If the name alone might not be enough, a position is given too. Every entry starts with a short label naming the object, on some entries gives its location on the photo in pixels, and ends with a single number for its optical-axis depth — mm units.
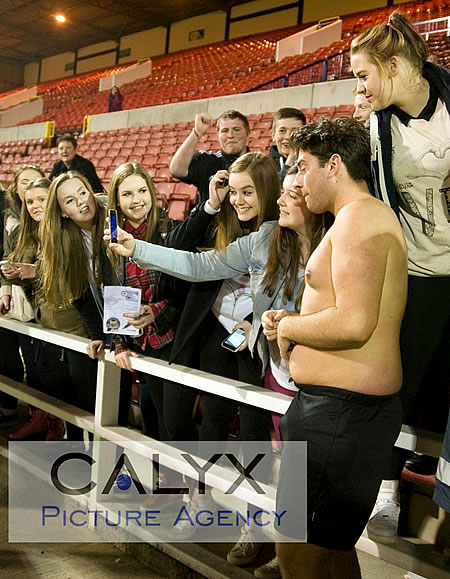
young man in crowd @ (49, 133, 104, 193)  5301
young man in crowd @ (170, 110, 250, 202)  2824
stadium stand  10719
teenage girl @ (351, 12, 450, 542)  1429
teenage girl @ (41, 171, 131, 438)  2463
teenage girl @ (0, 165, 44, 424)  3119
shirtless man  1199
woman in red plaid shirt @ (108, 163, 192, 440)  2260
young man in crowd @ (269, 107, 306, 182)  2932
